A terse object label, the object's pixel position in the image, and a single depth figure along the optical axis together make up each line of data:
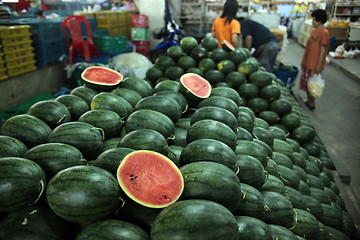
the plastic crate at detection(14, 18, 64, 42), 5.57
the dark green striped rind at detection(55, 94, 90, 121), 1.94
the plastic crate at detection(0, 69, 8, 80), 4.82
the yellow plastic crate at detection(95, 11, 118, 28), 8.02
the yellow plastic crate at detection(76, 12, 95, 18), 7.85
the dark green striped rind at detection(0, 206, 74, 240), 1.10
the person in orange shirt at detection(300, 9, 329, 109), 5.76
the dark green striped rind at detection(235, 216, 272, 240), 1.28
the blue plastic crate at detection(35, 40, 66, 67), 5.77
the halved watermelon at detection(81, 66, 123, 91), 2.26
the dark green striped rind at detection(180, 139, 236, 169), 1.46
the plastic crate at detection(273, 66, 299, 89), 6.26
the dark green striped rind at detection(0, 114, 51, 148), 1.54
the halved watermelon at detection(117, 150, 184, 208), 1.18
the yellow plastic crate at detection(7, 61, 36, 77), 5.03
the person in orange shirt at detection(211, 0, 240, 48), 5.13
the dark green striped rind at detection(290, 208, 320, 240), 1.83
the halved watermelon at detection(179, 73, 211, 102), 2.31
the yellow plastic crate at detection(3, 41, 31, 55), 4.82
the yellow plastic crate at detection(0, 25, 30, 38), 4.73
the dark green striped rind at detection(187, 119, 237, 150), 1.68
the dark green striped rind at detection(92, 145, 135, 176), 1.32
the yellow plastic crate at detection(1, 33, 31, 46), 4.78
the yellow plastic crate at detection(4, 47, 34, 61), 4.89
